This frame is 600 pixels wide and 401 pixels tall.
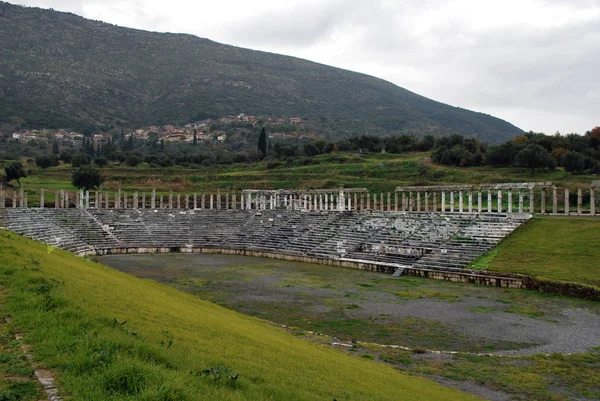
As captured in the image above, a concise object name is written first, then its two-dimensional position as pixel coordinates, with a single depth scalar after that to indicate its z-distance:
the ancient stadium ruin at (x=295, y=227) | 36.03
